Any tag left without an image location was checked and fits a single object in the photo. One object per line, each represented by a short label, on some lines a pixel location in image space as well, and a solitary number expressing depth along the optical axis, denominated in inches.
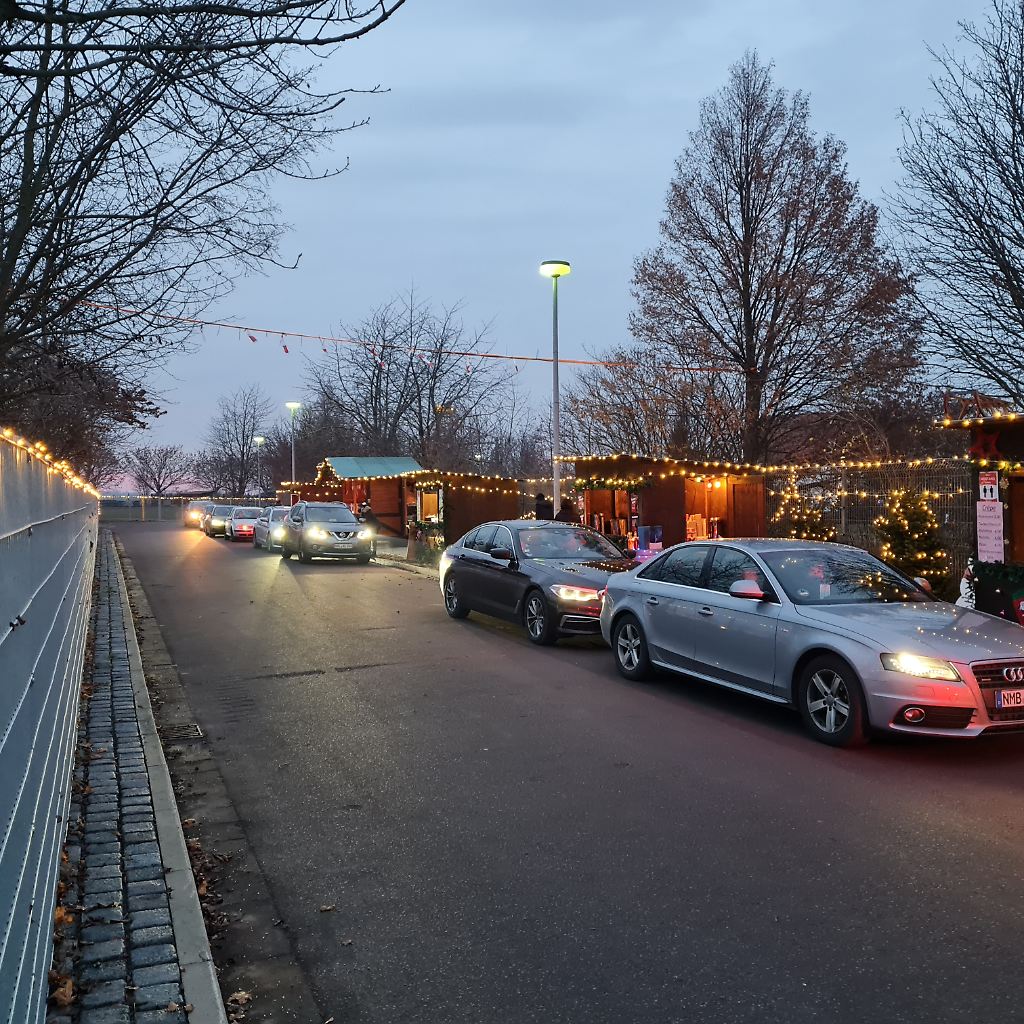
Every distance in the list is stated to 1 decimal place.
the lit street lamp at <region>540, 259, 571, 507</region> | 747.4
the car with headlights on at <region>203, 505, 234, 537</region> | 1735.2
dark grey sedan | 449.7
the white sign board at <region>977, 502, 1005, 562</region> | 513.3
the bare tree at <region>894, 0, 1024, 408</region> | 589.6
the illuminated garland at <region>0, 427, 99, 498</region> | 152.6
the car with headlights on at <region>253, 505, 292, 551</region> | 1279.5
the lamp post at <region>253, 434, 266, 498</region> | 3280.5
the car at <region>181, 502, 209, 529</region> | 2361.0
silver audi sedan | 257.0
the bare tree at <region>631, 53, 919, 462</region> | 959.0
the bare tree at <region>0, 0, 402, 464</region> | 206.8
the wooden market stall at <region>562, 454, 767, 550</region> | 899.4
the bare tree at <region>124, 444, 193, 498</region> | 3887.8
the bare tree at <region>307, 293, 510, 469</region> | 1966.0
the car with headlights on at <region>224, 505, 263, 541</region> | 1611.7
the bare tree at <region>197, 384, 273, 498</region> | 3255.4
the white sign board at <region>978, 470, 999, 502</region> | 514.9
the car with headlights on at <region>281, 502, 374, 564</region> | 1019.3
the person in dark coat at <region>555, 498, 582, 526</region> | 1091.9
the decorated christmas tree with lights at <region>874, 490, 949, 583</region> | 594.9
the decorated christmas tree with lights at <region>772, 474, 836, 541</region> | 727.7
